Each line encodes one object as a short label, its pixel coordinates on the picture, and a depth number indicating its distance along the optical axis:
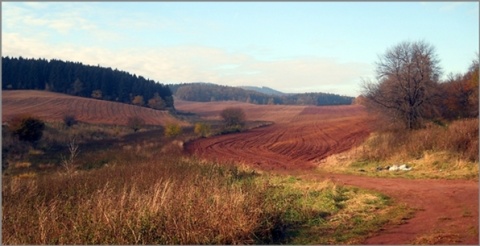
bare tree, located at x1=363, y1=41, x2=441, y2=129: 27.88
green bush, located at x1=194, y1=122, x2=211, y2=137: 43.28
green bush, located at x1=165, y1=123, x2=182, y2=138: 43.25
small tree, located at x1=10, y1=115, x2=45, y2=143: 33.88
